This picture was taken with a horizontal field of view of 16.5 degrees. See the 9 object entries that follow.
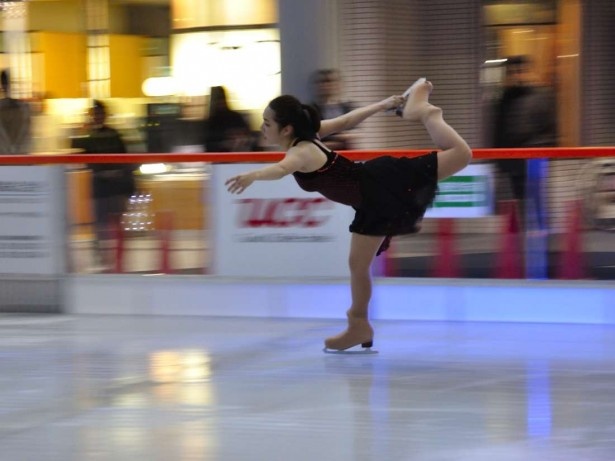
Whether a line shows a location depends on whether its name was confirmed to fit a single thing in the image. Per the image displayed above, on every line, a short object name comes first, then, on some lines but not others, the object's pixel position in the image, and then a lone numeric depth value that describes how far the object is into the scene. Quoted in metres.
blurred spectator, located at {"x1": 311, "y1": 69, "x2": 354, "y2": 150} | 18.49
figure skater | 12.57
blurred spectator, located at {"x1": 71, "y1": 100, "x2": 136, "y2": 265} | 16.32
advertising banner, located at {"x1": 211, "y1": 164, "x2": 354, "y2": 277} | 15.68
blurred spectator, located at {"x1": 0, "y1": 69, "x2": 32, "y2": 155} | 22.51
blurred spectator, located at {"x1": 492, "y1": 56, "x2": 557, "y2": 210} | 17.91
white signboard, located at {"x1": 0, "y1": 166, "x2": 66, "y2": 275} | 16.46
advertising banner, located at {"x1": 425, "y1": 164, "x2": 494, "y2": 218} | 15.07
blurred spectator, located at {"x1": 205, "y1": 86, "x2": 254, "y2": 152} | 19.65
